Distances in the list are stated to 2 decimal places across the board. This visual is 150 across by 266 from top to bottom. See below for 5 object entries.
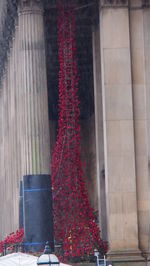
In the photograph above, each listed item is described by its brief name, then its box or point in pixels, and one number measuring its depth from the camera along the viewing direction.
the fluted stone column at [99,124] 57.84
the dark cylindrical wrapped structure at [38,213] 53.00
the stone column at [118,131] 52.03
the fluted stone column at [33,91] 53.84
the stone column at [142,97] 52.75
